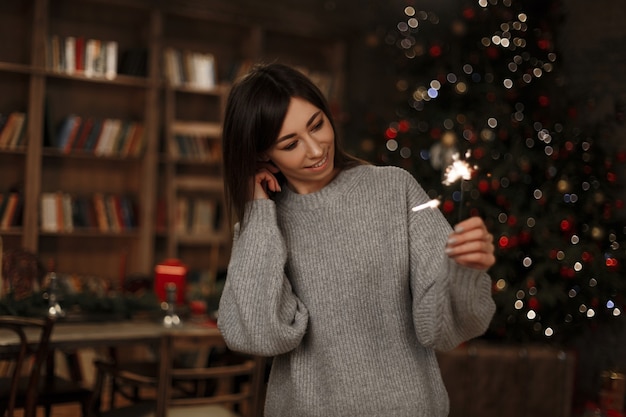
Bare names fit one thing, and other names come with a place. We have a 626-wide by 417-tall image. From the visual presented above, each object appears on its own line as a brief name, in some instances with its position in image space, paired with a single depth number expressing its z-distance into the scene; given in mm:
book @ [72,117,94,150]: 5020
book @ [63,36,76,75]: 4910
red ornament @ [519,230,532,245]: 3838
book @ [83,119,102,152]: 5047
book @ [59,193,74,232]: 4992
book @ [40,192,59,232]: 4897
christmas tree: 3777
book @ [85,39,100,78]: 4984
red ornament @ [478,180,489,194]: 3854
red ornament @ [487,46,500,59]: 4129
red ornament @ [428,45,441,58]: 4352
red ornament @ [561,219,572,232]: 3771
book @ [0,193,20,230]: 4770
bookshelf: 4879
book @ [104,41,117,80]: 5062
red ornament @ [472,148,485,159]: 3883
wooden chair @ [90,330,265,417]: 2590
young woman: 1337
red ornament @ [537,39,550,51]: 4066
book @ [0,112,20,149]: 4777
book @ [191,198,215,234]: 5488
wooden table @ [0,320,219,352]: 2783
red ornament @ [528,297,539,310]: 3746
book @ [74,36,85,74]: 4938
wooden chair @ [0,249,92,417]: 3061
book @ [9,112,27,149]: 4812
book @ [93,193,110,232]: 5145
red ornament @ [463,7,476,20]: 4230
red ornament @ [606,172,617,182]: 3801
